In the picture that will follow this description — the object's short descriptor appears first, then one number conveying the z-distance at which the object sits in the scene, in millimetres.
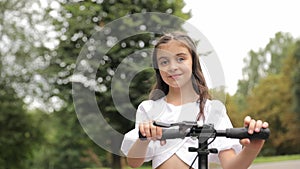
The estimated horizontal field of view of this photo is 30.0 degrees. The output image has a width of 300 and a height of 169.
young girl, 1638
